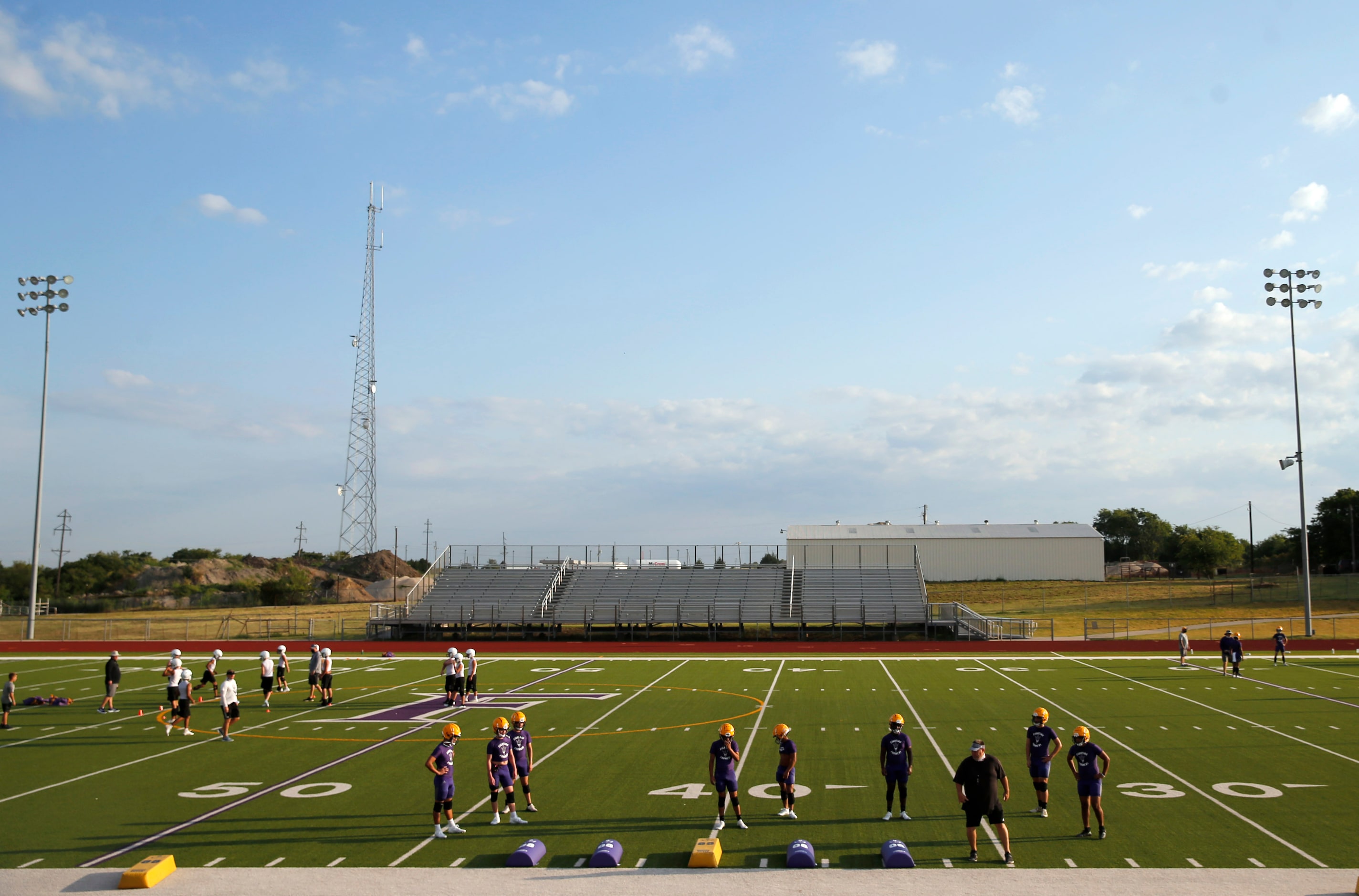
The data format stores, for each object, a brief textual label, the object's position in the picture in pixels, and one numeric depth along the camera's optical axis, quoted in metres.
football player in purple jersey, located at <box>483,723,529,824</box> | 14.27
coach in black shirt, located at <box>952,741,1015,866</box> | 12.25
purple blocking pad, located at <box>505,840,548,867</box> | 12.22
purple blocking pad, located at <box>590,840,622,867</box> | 12.18
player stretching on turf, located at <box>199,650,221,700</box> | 25.30
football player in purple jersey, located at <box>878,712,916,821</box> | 14.00
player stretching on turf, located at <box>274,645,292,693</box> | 28.74
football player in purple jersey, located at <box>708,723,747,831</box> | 13.77
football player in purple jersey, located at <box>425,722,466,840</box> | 13.48
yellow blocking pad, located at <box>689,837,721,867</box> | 12.02
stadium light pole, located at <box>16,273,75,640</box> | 48.25
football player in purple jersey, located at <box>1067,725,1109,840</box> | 13.14
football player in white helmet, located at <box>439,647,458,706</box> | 26.27
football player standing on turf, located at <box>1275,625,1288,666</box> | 36.31
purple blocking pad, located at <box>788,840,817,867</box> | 12.00
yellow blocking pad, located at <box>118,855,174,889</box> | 11.42
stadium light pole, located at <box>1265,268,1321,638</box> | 47.47
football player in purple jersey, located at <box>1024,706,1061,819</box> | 14.11
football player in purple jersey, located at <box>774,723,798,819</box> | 14.02
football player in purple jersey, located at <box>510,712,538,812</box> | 14.62
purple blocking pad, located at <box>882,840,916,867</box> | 12.01
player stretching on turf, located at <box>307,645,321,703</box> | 26.59
